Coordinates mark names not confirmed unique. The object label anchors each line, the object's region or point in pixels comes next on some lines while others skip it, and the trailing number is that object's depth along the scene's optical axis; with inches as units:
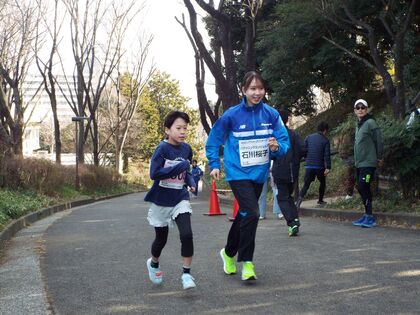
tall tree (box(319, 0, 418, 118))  400.2
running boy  169.9
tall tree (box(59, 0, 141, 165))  978.7
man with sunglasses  298.0
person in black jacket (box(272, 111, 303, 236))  280.2
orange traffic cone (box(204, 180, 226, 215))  435.8
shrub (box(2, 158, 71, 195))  531.8
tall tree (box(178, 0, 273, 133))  669.0
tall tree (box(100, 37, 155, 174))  1228.5
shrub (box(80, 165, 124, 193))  983.1
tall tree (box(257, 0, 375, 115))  664.4
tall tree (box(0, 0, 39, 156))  818.2
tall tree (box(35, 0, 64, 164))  925.1
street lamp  899.4
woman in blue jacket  175.3
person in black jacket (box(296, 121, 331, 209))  385.4
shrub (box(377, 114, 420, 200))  304.8
